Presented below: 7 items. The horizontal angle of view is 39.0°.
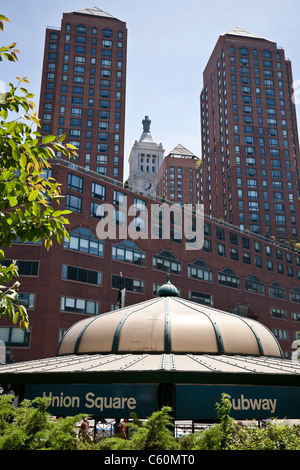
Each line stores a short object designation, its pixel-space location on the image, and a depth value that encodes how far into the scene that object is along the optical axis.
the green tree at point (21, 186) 7.63
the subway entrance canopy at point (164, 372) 11.34
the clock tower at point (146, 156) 187.62
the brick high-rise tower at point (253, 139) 105.06
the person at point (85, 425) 17.56
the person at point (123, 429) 17.50
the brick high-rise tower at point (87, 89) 94.31
